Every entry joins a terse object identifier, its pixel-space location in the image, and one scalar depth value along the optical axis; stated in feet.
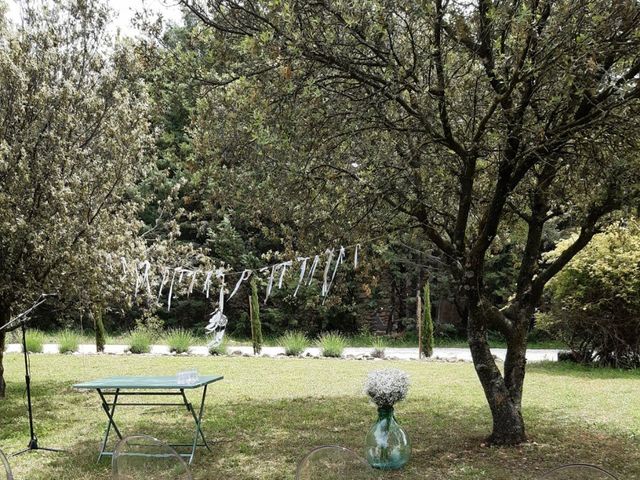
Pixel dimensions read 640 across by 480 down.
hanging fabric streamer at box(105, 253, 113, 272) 26.30
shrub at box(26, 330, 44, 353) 51.19
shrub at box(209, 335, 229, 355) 49.86
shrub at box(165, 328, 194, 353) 50.93
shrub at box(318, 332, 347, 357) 49.57
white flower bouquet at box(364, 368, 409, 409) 17.44
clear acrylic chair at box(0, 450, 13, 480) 8.29
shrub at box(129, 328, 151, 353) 50.80
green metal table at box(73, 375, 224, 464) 17.75
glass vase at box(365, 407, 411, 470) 17.26
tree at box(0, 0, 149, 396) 24.48
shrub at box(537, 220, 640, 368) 36.94
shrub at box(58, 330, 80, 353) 50.78
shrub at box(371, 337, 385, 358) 49.62
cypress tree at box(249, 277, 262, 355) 51.31
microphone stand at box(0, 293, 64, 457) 19.84
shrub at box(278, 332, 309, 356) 50.60
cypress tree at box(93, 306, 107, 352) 51.44
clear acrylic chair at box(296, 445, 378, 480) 8.27
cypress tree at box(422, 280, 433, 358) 49.21
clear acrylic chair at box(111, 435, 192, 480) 8.39
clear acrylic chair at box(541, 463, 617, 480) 7.23
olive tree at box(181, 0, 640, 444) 14.93
